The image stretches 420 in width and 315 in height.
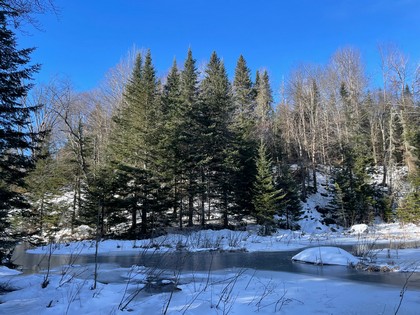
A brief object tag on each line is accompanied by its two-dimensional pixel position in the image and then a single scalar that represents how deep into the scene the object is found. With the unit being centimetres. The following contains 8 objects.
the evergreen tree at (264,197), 2609
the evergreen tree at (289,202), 2994
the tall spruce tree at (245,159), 2940
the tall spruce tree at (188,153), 2681
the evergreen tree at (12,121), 959
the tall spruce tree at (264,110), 3728
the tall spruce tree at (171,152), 2573
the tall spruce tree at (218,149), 2752
